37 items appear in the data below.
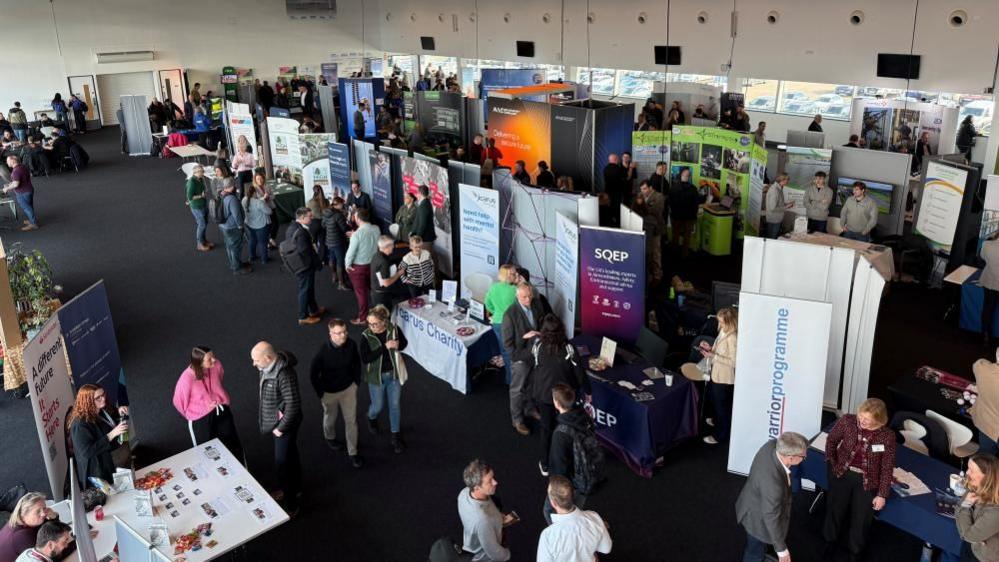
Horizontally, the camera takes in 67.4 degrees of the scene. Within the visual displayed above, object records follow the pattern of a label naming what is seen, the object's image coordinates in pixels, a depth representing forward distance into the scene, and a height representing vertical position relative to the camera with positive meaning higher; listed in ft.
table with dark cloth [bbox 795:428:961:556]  14.38 -8.51
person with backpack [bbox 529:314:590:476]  17.48 -6.77
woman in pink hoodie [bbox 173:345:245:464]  16.96 -7.09
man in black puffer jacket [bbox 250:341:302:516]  16.43 -6.90
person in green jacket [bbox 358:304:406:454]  18.42 -7.00
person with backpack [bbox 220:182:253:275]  31.45 -6.12
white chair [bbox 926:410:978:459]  16.78 -8.28
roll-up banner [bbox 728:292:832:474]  16.94 -6.76
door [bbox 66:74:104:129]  72.43 -1.30
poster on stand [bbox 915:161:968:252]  29.19 -5.52
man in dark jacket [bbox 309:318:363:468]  17.49 -6.83
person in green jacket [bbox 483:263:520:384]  21.21 -6.17
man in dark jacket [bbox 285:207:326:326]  26.32 -6.60
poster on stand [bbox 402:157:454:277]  30.17 -5.06
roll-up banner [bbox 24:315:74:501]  15.88 -6.71
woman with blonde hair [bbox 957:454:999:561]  12.48 -7.35
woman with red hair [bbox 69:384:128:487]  15.64 -7.27
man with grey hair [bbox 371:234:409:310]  24.16 -6.39
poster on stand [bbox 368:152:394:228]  33.86 -5.07
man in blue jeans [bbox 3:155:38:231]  40.29 -5.69
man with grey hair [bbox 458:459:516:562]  12.39 -7.21
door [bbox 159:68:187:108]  77.02 -0.76
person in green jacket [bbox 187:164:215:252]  35.24 -5.39
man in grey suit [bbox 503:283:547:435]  19.85 -6.72
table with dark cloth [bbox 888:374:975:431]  18.33 -8.21
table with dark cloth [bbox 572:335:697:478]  18.40 -8.52
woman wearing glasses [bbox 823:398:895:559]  14.65 -7.84
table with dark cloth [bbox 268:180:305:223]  38.91 -6.31
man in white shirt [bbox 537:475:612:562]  11.93 -7.15
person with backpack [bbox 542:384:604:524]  15.03 -7.36
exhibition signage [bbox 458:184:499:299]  26.58 -5.57
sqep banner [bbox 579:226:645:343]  22.21 -6.28
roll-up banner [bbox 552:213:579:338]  23.35 -6.21
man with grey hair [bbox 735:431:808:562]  13.29 -7.55
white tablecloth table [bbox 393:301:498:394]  22.57 -8.09
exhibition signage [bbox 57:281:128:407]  17.97 -6.31
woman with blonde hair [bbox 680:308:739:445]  18.60 -7.42
